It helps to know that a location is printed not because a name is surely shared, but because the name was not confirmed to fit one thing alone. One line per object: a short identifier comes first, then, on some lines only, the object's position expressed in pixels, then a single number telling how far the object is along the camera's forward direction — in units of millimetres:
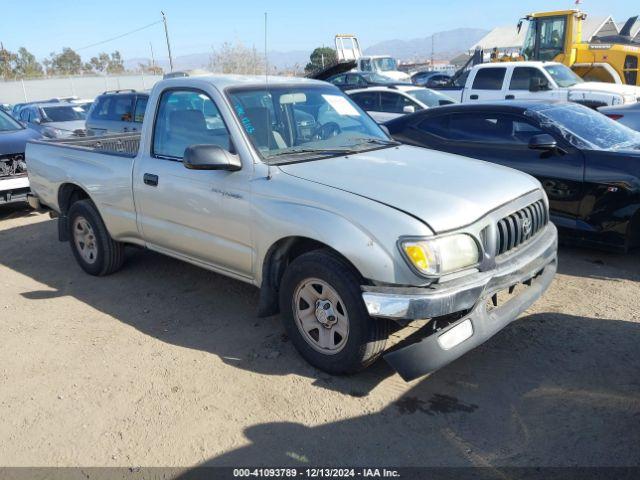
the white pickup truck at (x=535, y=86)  12453
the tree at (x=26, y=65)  61744
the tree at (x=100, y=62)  78688
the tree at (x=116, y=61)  79188
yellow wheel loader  16328
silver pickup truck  3170
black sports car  5301
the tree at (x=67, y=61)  72562
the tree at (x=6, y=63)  55975
